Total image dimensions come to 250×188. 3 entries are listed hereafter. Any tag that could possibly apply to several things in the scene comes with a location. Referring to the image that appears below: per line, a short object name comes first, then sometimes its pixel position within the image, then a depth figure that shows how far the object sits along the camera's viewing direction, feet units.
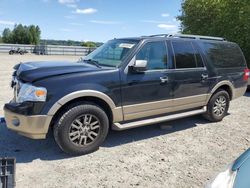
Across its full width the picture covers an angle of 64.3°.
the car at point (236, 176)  4.93
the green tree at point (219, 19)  29.77
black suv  9.61
